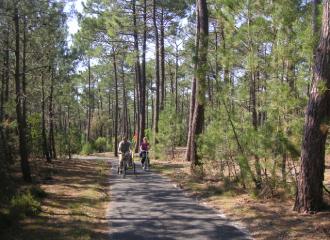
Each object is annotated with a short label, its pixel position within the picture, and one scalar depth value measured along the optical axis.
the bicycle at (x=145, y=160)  20.20
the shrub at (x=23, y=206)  9.31
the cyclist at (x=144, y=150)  20.22
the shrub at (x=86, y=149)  40.65
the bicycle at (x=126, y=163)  18.05
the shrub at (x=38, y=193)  11.97
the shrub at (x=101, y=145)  46.53
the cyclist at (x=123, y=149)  18.44
